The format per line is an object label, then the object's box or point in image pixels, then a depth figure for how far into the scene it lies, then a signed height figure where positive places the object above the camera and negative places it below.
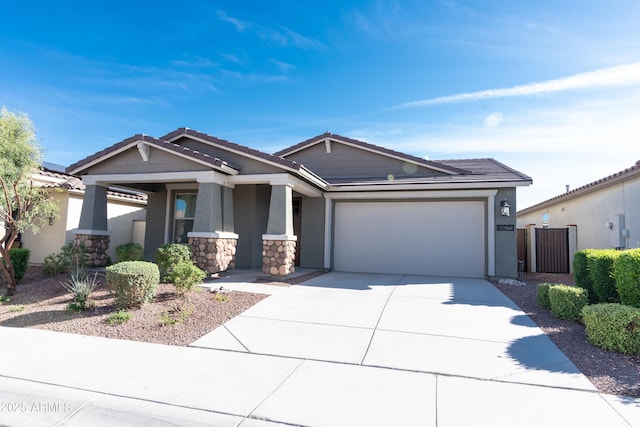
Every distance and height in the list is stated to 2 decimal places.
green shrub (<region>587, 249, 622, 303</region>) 6.60 -0.46
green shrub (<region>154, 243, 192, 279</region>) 8.45 -0.51
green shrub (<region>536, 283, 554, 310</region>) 7.01 -0.91
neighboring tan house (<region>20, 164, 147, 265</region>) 12.12 +0.35
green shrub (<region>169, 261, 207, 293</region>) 7.23 -0.84
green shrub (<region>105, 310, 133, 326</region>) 6.20 -1.48
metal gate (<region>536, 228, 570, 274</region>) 13.13 +0.02
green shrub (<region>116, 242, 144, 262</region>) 10.45 -0.57
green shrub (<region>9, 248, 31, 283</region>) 9.19 -0.81
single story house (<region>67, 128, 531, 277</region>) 9.87 +1.17
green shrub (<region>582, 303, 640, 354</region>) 4.74 -1.00
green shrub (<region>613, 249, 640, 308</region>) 5.43 -0.36
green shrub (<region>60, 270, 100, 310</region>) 6.86 -1.25
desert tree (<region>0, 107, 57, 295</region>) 8.49 +1.22
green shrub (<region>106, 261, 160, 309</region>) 6.59 -0.92
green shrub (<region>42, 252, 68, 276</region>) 9.73 -0.96
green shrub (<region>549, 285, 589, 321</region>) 6.16 -0.88
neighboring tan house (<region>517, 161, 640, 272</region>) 10.40 +1.30
